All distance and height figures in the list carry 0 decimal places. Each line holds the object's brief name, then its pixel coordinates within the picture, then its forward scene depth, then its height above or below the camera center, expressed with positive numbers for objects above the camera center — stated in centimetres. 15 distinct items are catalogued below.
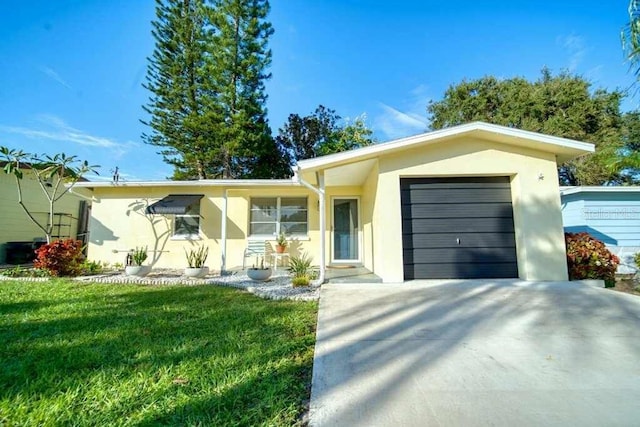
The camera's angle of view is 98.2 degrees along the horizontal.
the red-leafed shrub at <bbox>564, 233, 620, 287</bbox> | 601 -41
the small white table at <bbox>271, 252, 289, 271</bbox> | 866 -42
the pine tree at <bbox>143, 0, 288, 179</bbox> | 1515 +919
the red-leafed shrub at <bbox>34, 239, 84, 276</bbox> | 734 -36
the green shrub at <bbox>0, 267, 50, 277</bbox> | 753 -75
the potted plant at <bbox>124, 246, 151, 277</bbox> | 742 -60
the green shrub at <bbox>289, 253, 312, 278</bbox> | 653 -60
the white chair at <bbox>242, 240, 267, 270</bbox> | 878 -18
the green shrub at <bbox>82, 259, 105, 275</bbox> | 807 -67
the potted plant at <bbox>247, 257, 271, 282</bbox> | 674 -72
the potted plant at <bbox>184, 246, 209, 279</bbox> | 739 -63
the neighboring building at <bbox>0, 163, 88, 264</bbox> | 1109 +131
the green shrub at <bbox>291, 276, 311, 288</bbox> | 608 -83
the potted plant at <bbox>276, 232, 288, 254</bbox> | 873 +0
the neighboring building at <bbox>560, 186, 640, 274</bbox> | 888 +86
